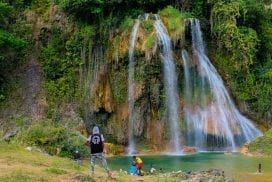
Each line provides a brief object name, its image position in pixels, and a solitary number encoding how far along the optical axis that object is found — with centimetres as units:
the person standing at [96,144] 1371
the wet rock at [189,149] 2605
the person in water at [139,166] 1821
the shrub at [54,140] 2162
